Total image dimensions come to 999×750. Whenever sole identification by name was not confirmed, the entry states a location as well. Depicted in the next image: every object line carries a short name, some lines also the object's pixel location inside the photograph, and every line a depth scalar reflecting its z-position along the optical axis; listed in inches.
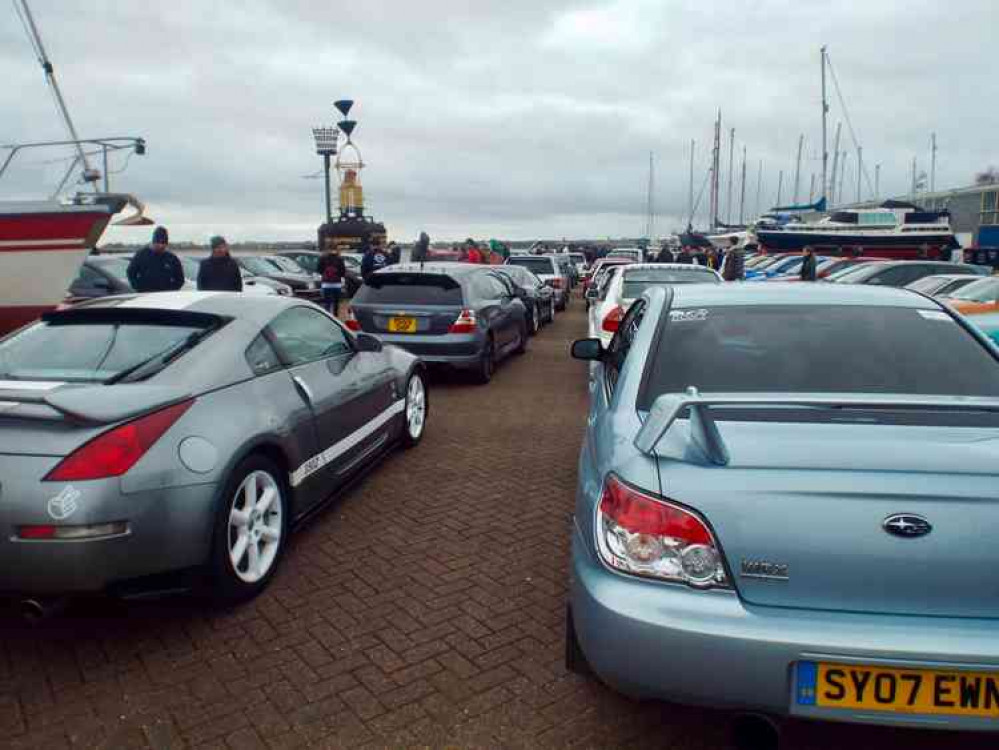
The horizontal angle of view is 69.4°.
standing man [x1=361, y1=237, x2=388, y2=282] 624.1
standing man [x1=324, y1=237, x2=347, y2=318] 531.2
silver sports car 107.8
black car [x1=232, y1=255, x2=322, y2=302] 807.7
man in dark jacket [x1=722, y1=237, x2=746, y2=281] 681.6
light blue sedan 74.7
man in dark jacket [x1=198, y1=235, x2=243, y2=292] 357.1
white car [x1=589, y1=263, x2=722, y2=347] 337.7
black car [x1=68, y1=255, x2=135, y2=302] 394.1
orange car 370.9
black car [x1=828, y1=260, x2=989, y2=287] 597.0
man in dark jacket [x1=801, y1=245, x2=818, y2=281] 588.4
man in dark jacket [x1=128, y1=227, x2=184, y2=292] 344.5
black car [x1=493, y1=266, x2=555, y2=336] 581.9
